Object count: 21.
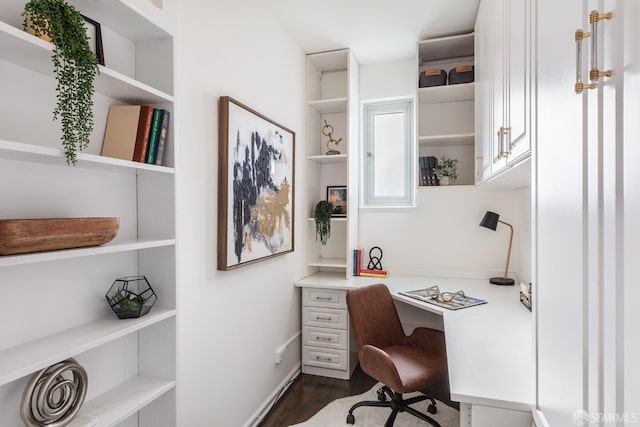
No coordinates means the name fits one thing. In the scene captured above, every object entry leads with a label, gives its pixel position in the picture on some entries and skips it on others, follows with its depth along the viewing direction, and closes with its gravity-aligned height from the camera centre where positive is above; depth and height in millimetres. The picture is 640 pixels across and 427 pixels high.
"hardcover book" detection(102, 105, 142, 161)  1197 +285
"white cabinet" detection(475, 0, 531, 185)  1164 +554
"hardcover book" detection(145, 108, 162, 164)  1244 +282
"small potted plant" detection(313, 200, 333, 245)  3035 -40
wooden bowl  795 -51
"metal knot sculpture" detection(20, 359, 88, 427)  908 -508
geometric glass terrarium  1180 -302
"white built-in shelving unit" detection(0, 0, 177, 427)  926 -40
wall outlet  2516 -1048
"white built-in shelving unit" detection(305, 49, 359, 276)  3027 +587
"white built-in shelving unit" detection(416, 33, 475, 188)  2875 +911
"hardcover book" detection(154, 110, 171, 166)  1270 +288
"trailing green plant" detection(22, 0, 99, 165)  866 +412
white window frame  3289 +579
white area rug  2182 -1346
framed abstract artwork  1871 +163
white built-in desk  1110 -600
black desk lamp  2761 -109
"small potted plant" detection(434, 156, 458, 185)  2916 +349
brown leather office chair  1938 -892
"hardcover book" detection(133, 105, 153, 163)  1210 +283
